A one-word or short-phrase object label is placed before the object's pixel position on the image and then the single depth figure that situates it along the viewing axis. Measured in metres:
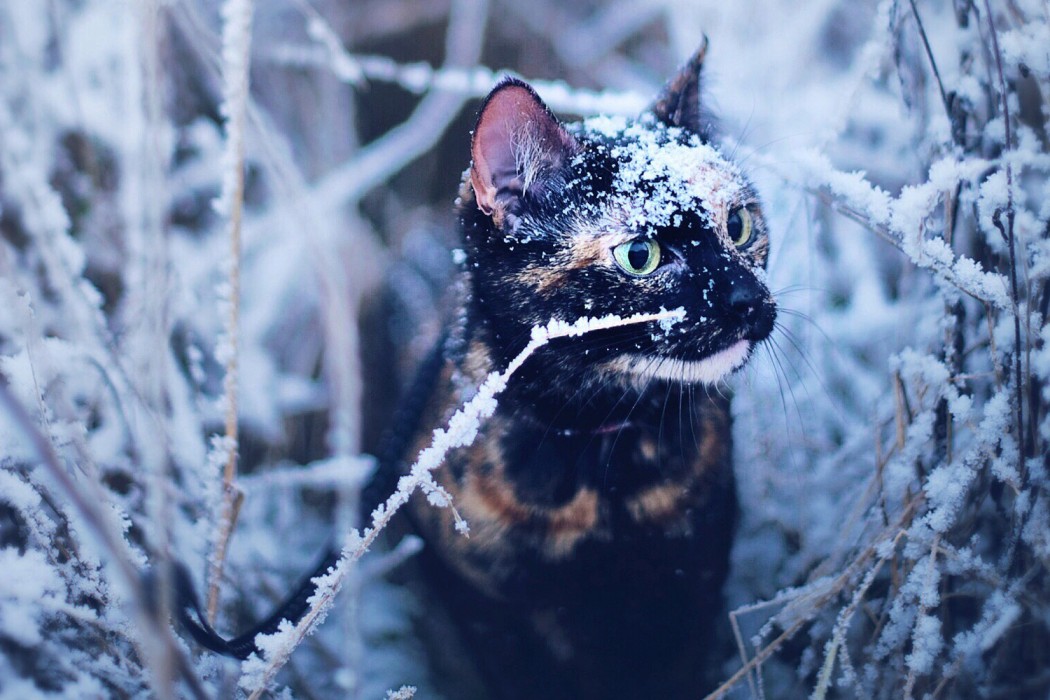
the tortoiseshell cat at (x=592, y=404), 0.51
